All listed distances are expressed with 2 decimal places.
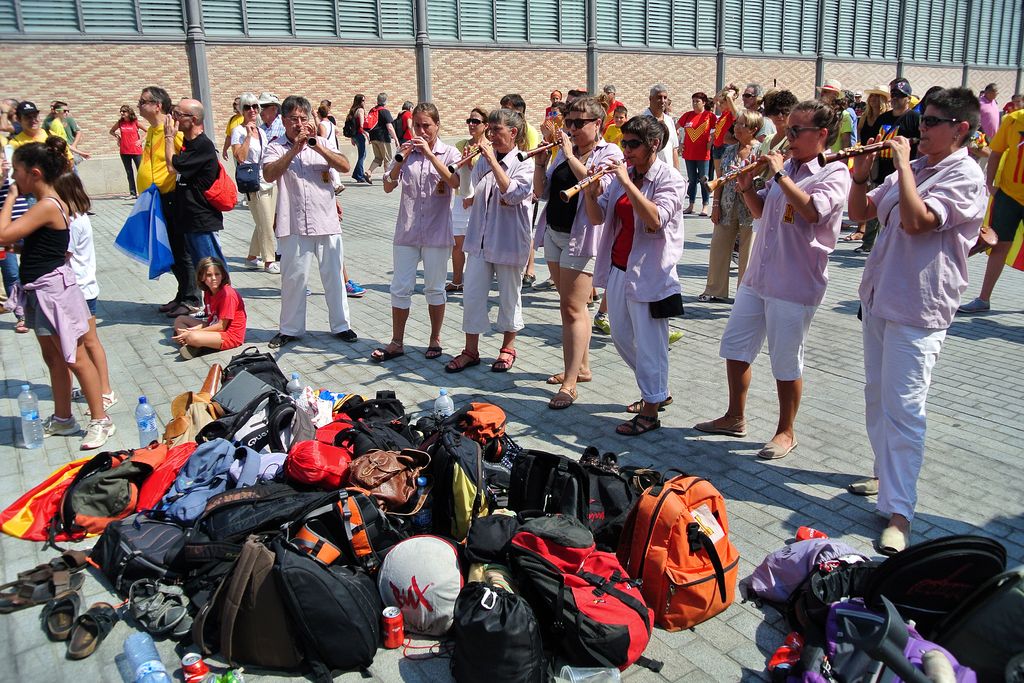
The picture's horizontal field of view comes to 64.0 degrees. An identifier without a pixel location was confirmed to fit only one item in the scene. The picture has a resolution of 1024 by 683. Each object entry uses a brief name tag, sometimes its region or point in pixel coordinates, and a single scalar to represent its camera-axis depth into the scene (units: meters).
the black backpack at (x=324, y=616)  3.29
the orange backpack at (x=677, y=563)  3.56
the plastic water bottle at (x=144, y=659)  3.17
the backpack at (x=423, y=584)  3.49
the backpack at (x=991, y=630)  2.90
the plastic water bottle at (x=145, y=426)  5.40
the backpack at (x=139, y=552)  3.80
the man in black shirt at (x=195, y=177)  7.87
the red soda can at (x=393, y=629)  3.46
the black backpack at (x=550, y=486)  3.95
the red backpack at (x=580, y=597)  3.21
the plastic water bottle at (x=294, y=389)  5.61
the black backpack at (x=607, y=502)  3.89
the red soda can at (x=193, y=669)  3.23
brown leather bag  4.04
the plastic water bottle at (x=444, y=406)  5.63
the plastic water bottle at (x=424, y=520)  4.09
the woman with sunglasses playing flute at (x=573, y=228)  5.75
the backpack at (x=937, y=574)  3.15
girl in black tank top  5.09
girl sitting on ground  7.20
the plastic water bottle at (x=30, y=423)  5.31
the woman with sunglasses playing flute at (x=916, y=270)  3.93
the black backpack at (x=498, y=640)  3.07
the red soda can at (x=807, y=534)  4.06
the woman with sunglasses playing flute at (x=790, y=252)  4.59
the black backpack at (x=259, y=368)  5.86
